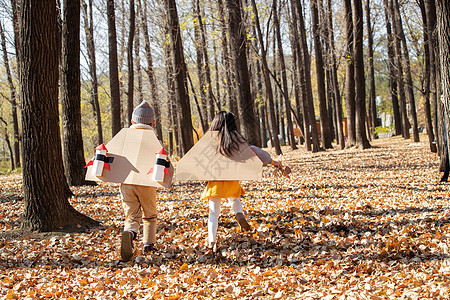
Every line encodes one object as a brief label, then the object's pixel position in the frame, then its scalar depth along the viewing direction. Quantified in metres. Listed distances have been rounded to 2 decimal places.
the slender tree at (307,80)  20.08
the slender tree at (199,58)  22.12
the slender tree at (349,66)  17.98
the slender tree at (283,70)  20.81
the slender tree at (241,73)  13.24
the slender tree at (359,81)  17.45
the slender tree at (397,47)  20.27
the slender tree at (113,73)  14.95
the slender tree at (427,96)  13.94
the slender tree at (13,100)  21.58
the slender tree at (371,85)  22.68
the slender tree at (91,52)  19.83
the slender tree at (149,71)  22.70
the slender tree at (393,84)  24.15
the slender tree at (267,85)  17.40
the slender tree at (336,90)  21.32
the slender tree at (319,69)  20.64
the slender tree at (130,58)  17.22
